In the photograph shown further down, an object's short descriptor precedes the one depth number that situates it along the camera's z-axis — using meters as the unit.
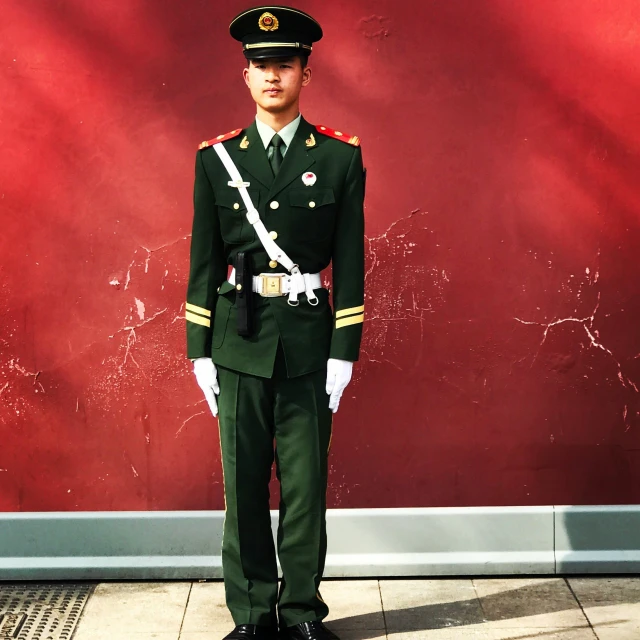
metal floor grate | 3.89
